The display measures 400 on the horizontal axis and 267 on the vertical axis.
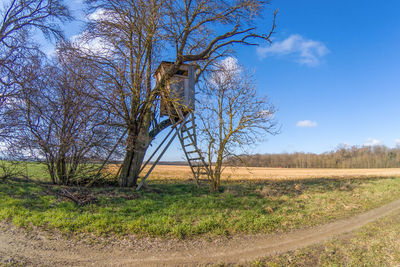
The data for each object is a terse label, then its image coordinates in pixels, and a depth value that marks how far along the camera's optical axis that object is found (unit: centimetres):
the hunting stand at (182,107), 1269
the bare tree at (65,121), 1148
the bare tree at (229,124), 1133
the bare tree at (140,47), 1085
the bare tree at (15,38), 1139
